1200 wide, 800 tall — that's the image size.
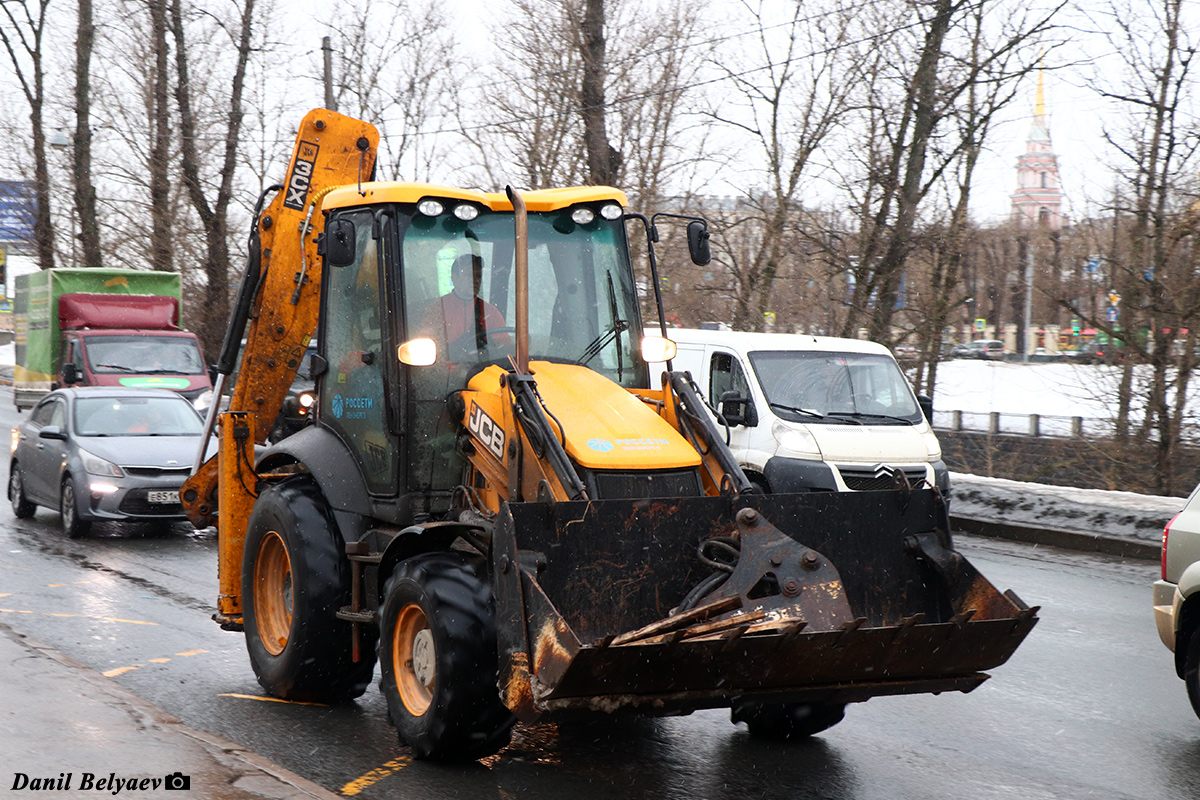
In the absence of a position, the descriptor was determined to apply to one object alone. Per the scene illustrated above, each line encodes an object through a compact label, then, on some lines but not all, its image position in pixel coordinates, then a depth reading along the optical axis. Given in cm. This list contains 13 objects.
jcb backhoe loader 495
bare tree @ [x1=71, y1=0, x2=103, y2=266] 3503
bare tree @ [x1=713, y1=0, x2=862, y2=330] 2198
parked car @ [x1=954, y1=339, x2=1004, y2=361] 4376
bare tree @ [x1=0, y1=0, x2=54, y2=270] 3931
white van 1236
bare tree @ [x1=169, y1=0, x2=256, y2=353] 3262
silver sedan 1295
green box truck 2236
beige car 647
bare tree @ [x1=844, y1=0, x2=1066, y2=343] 1997
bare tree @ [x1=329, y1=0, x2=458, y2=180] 3153
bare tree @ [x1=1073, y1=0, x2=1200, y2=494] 1526
